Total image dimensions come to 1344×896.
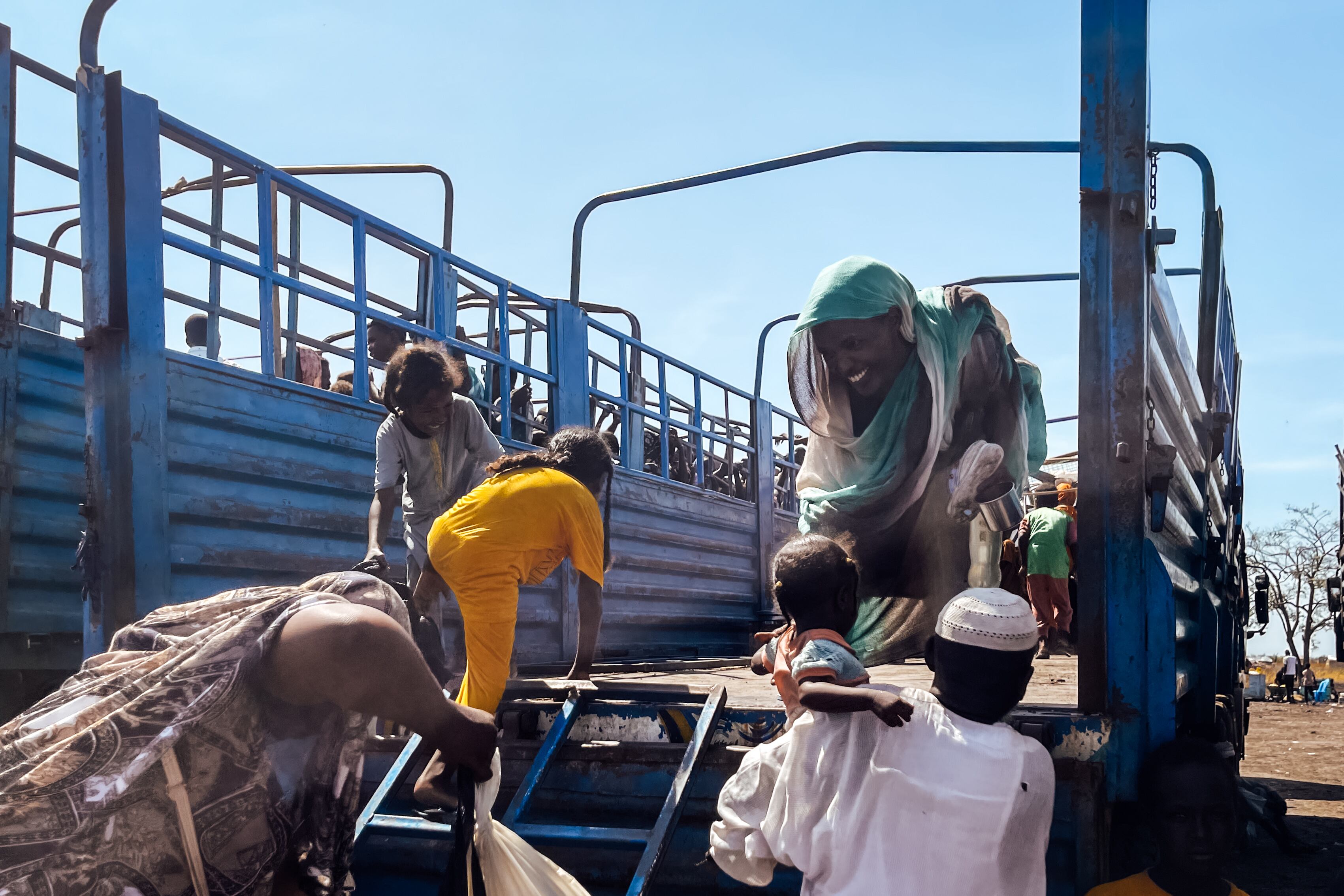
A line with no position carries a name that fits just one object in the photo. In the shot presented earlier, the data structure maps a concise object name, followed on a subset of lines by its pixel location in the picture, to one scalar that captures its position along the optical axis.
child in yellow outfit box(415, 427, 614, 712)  3.33
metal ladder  2.56
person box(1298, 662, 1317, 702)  18.47
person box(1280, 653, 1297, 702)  18.14
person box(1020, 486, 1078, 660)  6.53
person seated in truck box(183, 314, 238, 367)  5.54
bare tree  32.66
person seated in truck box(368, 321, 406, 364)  5.29
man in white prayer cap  1.91
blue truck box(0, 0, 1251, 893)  2.50
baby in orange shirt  2.56
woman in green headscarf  4.35
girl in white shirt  4.16
